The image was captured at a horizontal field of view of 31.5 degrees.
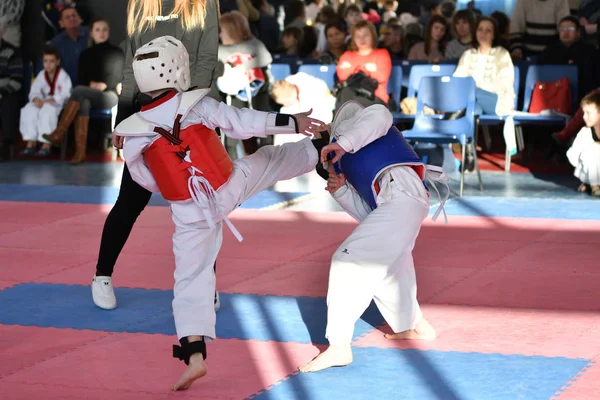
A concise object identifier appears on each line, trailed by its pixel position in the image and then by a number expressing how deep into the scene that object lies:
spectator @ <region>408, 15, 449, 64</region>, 13.45
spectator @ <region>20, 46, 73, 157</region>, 13.14
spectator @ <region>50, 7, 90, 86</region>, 14.21
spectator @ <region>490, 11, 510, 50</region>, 14.72
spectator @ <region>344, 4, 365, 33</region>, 15.57
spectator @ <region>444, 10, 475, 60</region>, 13.09
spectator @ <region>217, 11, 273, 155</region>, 12.30
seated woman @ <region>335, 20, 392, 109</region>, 11.85
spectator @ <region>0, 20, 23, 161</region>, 13.22
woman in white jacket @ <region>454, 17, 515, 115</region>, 11.77
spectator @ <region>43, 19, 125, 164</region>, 12.94
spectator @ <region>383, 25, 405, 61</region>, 14.32
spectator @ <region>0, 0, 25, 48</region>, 13.91
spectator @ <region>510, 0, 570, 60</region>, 13.08
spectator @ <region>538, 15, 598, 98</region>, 11.84
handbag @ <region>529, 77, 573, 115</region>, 11.56
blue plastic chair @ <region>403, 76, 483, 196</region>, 10.70
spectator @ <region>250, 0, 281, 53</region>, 16.42
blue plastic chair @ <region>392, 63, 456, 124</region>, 12.19
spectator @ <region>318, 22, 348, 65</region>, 13.78
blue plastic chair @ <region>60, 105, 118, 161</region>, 13.08
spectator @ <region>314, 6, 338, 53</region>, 15.18
